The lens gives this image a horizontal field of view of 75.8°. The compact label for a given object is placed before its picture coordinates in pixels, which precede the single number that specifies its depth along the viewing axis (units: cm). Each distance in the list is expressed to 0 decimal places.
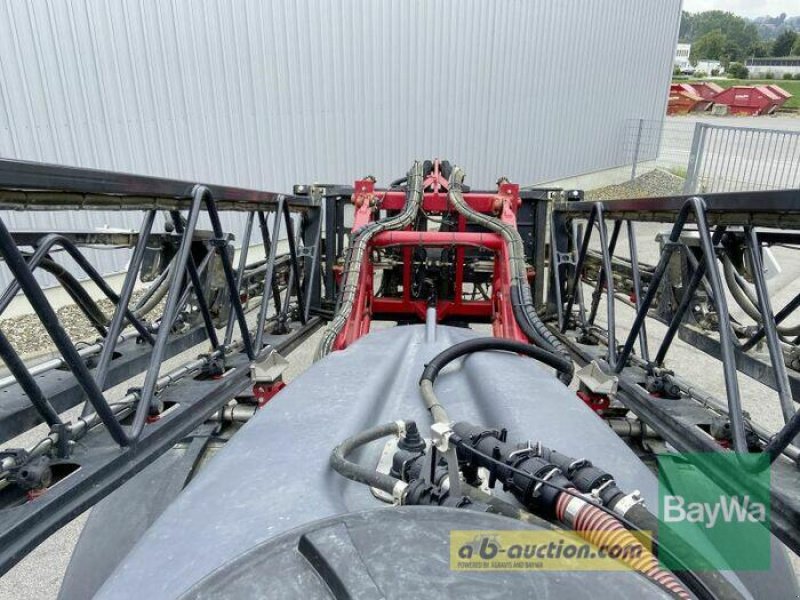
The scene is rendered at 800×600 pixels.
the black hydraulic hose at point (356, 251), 254
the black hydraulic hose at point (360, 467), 97
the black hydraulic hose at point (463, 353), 132
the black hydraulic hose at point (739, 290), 265
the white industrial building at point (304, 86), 550
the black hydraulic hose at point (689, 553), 79
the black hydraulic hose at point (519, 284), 247
